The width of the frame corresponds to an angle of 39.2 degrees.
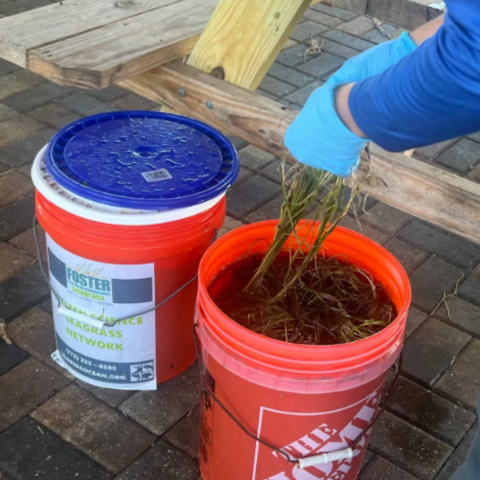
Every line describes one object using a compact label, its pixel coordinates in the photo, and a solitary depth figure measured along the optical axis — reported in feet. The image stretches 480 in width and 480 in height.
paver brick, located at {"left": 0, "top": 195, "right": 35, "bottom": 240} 8.02
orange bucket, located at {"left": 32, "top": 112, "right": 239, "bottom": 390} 5.05
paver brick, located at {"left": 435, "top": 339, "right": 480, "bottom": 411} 6.63
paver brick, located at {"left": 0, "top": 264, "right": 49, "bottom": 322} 7.04
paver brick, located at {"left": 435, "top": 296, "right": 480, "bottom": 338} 7.40
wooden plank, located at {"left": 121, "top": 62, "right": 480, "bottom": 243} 5.23
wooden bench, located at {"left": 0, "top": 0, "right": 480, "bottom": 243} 5.35
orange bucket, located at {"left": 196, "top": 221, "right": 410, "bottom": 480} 4.28
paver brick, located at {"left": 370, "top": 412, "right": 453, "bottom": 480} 5.93
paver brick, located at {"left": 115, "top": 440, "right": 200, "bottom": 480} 5.65
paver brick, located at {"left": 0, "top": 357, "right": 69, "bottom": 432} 6.06
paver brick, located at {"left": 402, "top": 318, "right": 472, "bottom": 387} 6.83
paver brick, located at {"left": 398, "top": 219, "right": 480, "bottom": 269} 8.43
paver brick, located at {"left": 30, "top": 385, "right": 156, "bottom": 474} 5.78
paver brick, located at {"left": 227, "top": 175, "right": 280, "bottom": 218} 8.83
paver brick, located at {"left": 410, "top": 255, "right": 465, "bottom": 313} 7.70
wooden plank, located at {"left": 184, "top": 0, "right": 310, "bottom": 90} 6.68
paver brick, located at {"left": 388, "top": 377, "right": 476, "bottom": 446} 6.26
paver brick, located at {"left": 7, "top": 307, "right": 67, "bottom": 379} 6.61
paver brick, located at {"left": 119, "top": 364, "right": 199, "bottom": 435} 6.09
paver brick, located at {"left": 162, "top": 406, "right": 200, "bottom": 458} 5.90
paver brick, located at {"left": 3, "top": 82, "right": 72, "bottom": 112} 10.37
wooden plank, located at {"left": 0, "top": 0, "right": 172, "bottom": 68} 5.84
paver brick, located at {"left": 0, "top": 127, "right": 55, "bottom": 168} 9.14
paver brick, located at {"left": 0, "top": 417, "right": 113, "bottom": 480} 5.58
